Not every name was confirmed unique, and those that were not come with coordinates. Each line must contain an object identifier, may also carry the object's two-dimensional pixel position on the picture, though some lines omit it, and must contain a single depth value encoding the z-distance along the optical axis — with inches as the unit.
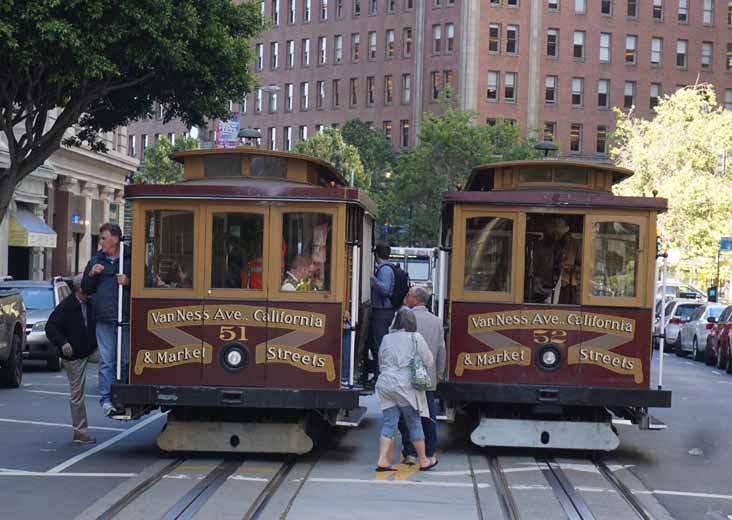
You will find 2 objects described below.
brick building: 3526.1
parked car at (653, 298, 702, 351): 1582.2
